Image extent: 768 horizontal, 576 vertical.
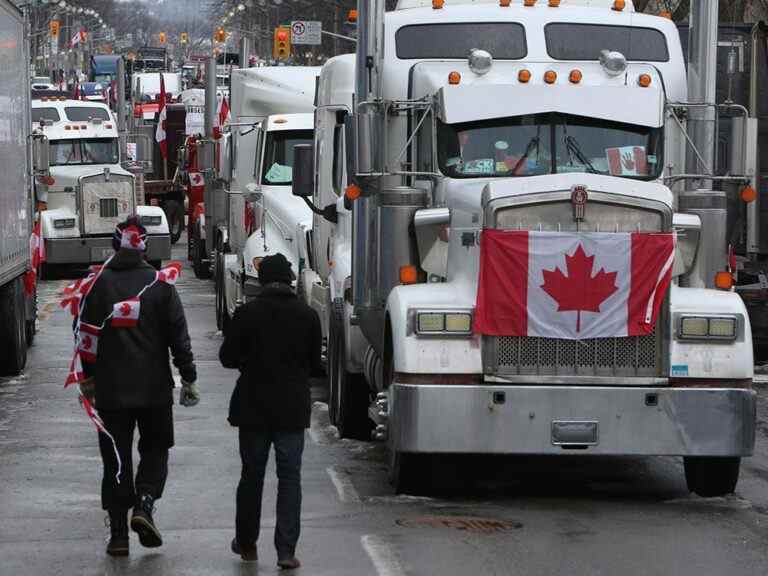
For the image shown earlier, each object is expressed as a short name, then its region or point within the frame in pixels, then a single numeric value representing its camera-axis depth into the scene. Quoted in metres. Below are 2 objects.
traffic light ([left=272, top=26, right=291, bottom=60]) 61.69
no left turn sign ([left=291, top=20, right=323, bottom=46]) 62.97
